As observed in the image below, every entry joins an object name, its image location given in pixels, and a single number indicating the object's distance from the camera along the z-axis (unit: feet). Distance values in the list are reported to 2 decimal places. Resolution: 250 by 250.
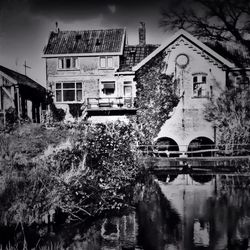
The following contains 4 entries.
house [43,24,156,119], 86.07
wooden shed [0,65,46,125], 79.61
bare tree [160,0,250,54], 78.19
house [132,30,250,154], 81.25
